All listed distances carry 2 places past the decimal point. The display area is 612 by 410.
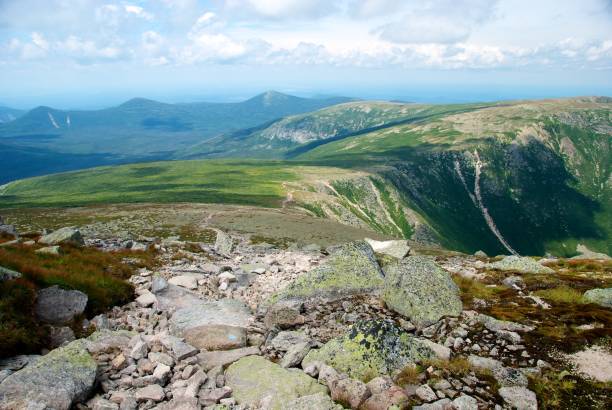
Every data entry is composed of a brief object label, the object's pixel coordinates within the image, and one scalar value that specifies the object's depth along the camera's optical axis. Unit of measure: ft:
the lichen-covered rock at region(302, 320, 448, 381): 44.01
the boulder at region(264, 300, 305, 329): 59.36
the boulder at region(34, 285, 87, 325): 55.47
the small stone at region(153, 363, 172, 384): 42.55
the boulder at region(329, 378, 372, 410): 38.22
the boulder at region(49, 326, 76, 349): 51.08
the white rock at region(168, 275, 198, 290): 76.69
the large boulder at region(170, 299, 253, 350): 52.74
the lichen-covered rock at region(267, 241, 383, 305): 67.10
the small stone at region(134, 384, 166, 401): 39.58
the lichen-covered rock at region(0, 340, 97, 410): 36.69
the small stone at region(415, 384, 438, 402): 38.75
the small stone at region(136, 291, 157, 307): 67.36
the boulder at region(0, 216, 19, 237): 118.23
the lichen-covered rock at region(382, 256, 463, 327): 61.05
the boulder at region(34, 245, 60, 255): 82.98
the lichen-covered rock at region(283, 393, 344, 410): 37.37
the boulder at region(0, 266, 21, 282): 55.18
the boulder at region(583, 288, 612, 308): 69.42
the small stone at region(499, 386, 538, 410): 38.50
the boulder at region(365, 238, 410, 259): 159.38
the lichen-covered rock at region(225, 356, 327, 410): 39.79
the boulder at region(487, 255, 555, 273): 113.19
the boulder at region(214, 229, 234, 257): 131.35
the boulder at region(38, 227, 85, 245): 103.81
